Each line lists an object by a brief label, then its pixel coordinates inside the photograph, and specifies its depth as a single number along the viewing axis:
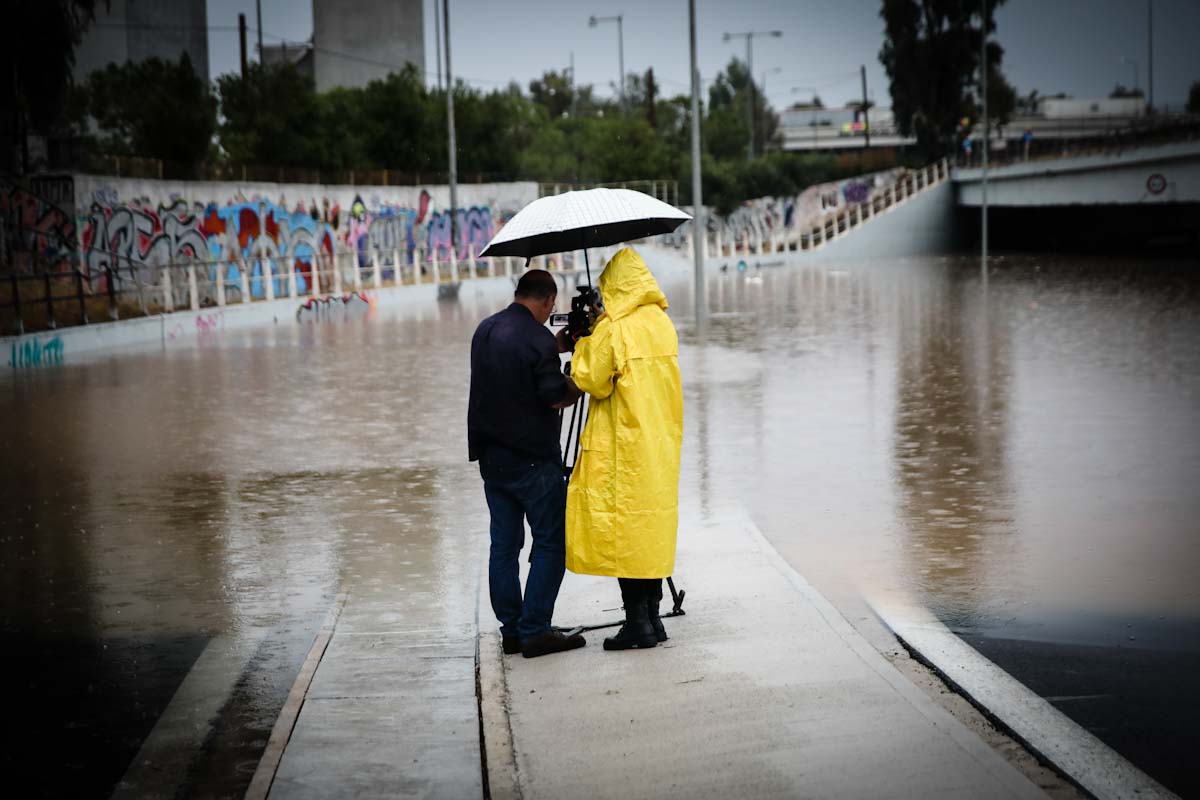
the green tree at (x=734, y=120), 96.19
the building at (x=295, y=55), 98.16
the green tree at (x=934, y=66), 77.06
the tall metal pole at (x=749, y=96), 82.56
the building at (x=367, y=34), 90.88
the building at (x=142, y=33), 70.31
